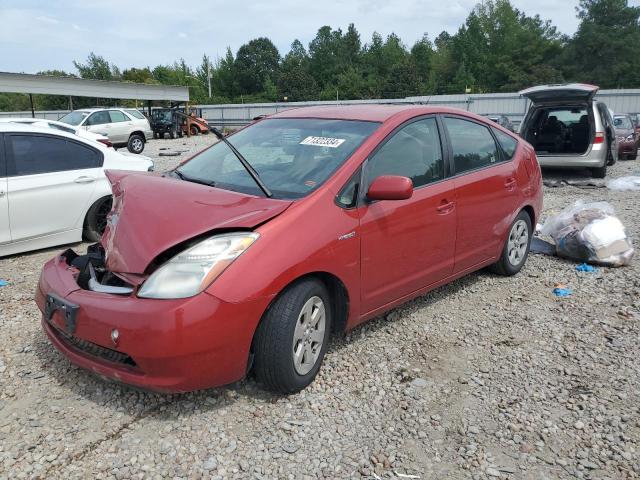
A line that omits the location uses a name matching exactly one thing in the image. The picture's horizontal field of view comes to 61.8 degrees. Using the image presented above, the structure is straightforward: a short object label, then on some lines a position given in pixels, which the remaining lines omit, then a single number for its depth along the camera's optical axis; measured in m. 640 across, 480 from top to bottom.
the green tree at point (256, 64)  84.69
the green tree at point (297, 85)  73.21
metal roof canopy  21.41
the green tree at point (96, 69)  70.50
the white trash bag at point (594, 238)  5.56
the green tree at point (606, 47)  56.44
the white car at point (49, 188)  5.58
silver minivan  10.92
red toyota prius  2.71
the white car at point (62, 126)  9.23
